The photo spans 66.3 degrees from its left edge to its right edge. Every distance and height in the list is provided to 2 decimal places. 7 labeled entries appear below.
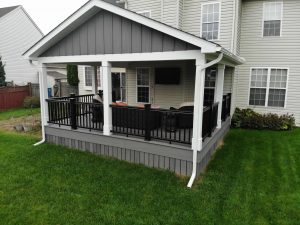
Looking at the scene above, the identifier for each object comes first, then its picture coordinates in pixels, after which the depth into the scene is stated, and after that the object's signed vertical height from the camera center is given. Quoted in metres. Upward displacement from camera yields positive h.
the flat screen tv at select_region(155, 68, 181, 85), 9.89 +0.42
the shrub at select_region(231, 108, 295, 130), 9.37 -1.40
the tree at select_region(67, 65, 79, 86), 15.93 +0.67
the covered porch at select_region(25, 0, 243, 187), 5.04 -0.48
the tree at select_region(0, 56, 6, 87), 16.07 +0.55
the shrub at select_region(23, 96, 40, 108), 14.95 -1.16
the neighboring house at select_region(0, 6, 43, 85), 18.08 +3.51
